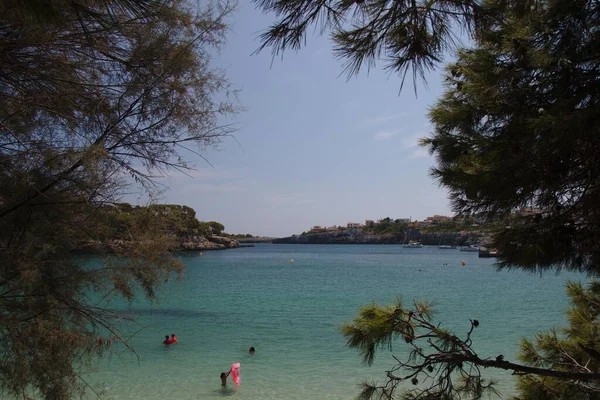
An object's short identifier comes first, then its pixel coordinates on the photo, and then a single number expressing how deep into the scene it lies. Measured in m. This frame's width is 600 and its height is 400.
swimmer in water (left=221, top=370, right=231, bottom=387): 8.43
